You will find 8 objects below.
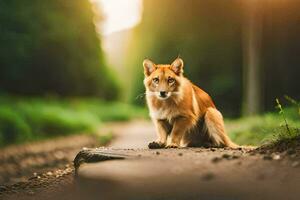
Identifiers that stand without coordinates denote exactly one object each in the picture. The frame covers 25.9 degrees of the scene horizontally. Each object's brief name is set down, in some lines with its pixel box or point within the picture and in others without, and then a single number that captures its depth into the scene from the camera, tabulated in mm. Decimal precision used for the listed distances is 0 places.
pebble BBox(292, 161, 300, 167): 6855
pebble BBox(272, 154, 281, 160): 7195
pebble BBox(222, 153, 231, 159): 7504
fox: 8836
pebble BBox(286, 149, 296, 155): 7384
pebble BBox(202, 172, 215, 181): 6422
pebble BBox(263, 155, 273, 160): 7215
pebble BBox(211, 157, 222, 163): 7181
